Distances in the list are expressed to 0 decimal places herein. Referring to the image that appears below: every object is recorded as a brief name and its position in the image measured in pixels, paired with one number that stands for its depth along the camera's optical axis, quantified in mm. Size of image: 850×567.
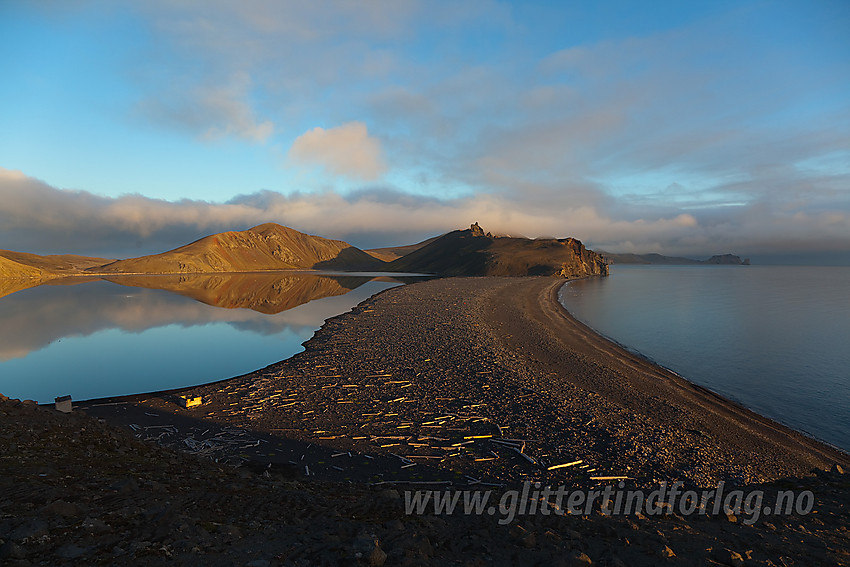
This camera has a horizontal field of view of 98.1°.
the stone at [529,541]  5562
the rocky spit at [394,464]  5051
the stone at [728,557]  5250
